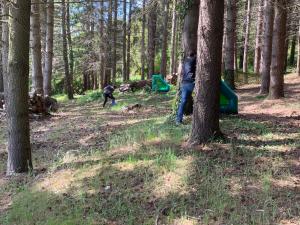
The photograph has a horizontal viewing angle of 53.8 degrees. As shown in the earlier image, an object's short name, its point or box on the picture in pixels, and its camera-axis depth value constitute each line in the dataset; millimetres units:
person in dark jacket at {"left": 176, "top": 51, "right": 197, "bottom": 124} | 6645
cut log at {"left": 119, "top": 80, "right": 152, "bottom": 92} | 16742
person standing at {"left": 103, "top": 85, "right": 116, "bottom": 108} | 12055
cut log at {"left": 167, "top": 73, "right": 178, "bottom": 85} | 17791
